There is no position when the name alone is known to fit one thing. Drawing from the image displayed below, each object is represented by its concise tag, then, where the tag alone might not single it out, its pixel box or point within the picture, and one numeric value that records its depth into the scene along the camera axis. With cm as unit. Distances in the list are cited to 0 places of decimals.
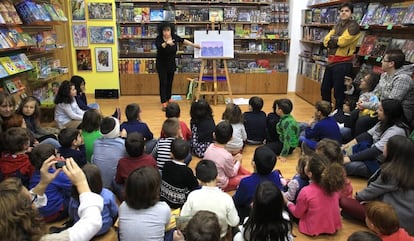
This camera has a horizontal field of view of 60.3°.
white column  726
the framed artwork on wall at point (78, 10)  670
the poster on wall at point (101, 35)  686
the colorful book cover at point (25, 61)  440
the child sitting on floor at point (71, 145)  290
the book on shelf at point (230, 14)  720
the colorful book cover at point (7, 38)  392
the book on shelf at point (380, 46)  451
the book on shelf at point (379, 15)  449
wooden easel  633
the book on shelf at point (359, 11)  500
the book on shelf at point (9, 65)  394
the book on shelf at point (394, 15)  412
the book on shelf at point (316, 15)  650
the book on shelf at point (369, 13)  472
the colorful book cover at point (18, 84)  422
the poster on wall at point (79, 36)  680
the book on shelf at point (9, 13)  392
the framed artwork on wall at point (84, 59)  696
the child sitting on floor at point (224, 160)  301
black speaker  705
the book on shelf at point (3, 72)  379
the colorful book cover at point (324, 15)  620
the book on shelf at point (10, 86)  402
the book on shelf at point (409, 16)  386
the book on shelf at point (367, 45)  480
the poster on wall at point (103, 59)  699
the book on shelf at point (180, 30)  722
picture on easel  636
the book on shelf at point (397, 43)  424
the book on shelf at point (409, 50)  400
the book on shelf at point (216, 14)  702
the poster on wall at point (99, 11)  673
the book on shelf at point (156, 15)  707
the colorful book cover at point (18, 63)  418
